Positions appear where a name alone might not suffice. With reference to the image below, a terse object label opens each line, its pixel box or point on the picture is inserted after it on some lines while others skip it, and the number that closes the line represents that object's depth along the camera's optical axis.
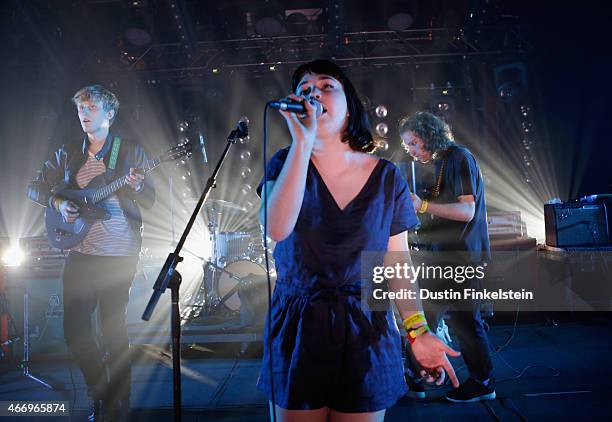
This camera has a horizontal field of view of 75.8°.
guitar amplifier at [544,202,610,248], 5.33
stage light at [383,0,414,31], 6.83
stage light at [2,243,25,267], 4.85
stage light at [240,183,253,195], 8.81
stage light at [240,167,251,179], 8.84
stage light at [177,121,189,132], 8.07
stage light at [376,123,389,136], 7.69
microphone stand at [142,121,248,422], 1.79
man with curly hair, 2.97
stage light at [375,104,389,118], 7.80
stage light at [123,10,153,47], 6.76
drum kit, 4.83
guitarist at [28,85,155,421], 2.67
